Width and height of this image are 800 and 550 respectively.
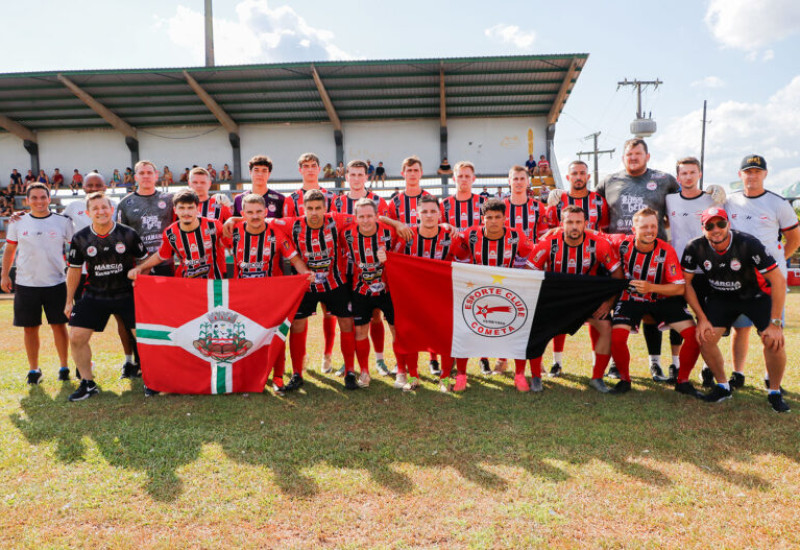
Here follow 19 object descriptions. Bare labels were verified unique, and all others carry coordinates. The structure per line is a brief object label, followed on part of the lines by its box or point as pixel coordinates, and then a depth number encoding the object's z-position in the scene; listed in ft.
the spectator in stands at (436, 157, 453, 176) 75.00
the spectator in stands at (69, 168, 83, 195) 78.02
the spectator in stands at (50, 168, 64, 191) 78.74
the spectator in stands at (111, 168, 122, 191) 79.40
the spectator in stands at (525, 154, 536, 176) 73.30
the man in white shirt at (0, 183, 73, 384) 18.01
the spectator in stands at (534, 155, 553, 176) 73.31
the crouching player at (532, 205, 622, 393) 16.25
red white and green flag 15.79
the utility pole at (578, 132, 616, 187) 122.93
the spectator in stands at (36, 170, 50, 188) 79.25
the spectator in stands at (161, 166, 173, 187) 78.02
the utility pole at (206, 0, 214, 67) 70.23
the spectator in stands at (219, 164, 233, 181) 78.54
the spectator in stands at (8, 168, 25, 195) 79.05
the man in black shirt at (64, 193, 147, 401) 16.10
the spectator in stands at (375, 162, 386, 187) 74.90
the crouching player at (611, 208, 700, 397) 15.57
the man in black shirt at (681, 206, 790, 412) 14.23
